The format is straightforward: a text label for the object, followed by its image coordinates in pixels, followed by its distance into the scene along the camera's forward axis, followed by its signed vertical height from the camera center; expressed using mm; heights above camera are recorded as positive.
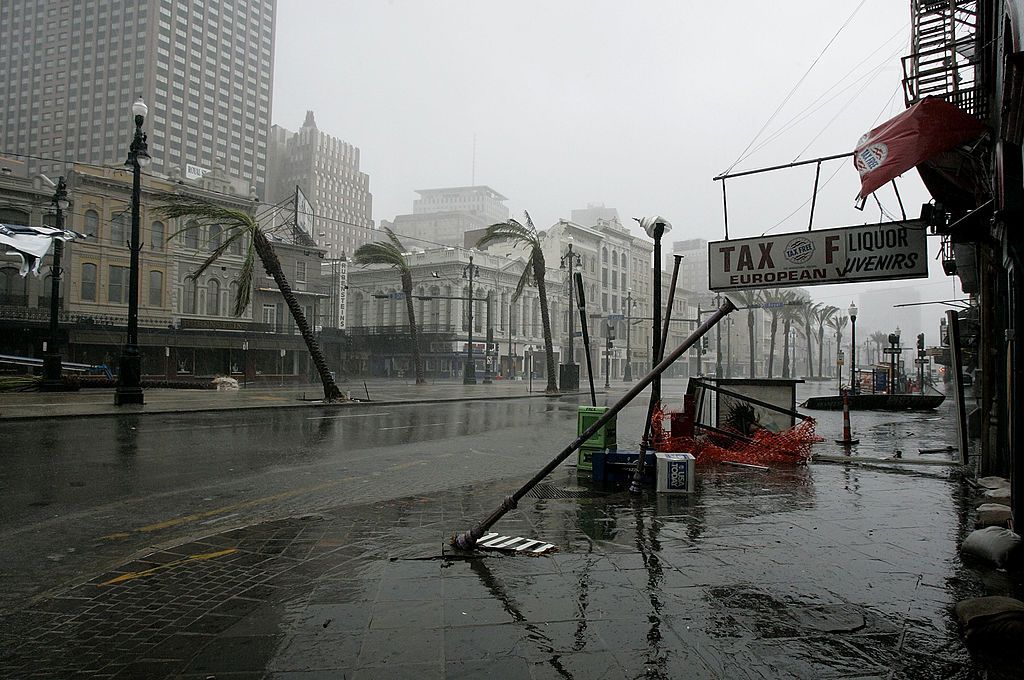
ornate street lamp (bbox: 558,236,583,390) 39625 -478
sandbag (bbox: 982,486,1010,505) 6633 -1263
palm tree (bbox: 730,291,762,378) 69238 +7433
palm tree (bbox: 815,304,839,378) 84062 +7460
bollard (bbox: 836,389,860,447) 12727 -1236
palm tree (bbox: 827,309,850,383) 92500 +7211
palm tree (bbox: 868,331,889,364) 101994 +5198
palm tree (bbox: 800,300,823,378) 81975 +7199
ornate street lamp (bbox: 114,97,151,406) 20281 +1054
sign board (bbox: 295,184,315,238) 59819 +15177
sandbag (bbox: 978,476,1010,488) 7505 -1288
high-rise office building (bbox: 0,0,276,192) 125875 +56201
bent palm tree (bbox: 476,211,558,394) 37625 +6587
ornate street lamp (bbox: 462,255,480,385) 49312 -603
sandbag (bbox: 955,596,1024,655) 3453 -1356
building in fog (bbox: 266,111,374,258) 159250 +47037
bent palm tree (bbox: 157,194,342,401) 23875 +4105
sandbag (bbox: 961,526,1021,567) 4793 -1284
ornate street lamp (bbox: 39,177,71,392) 25656 +829
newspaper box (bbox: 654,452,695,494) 7555 -1224
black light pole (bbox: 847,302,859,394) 28859 +1775
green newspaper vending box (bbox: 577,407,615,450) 8688 -852
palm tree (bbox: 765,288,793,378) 73062 +8347
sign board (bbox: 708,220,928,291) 7837 +1433
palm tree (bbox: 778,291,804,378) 76000 +6632
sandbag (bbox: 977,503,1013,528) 5656 -1239
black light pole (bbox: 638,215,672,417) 10312 +1803
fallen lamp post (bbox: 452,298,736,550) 5203 -739
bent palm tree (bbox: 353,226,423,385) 45281 +7462
